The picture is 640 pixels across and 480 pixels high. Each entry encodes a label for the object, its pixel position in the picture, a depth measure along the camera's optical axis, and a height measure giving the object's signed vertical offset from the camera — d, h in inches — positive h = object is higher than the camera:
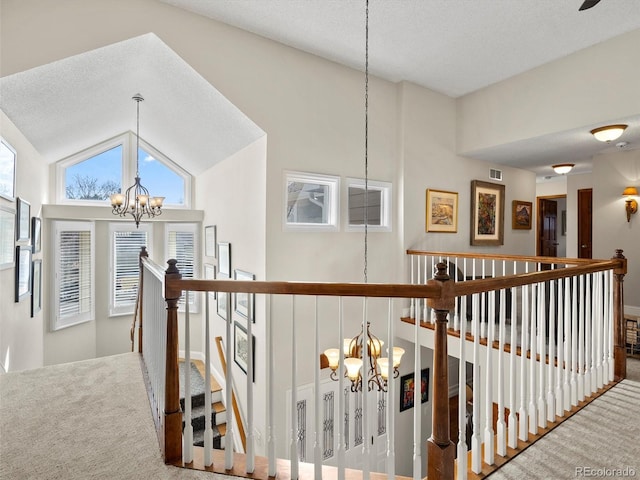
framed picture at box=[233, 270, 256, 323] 169.5 -30.3
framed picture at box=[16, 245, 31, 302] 141.2 -12.8
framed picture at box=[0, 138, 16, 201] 120.3 +25.9
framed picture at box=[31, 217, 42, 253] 172.7 +4.6
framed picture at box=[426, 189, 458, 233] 203.0 +19.2
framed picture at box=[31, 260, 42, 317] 168.4 -22.8
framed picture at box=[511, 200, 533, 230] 242.4 +20.8
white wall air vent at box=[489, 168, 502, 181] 231.1 +46.3
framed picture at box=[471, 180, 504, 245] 220.2 +19.8
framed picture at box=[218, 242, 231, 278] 199.2 -9.4
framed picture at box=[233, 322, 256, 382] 179.4 -54.0
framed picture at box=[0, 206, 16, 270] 120.0 +2.0
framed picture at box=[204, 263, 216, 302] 236.6 -20.5
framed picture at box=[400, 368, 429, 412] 193.0 -82.3
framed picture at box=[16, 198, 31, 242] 140.9 +9.0
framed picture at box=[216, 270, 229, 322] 212.8 -37.8
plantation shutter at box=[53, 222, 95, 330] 213.8 -20.2
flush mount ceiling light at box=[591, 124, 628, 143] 151.7 +49.1
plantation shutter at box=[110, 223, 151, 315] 240.8 -15.1
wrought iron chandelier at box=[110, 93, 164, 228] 180.2 +20.7
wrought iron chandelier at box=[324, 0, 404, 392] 100.6 -34.7
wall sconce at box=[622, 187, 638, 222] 192.1 +24.0
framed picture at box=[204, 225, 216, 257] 229.9 +1.0
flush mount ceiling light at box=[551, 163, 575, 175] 222.4 +48.7
